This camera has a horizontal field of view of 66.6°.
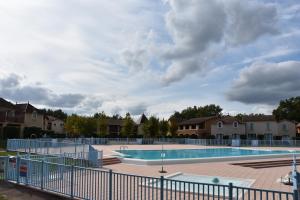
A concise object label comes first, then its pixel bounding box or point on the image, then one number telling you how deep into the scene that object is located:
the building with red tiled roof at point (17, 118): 32.10
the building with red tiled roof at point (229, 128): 47.91
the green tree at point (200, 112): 77.12
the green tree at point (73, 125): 44.18
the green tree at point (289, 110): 57.64
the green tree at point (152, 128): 45.02
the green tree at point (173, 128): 49.52
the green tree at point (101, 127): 46.39
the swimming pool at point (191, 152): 19.87
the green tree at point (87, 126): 44.22
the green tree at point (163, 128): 46.19
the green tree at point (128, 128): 45.26
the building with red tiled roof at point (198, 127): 50.96
